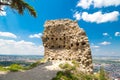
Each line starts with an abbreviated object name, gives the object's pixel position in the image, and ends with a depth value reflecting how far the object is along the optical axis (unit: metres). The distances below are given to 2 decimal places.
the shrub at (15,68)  10.42
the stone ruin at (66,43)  11.03
